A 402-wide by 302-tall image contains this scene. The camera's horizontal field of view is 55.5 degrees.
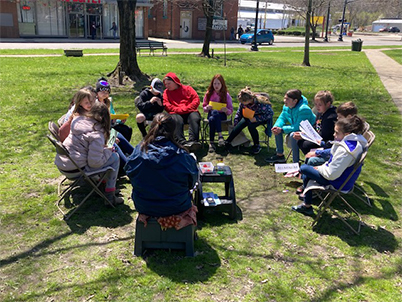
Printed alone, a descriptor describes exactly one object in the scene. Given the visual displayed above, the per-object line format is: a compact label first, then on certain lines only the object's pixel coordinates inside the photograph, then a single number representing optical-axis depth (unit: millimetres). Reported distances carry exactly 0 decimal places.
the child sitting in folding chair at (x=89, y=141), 4531
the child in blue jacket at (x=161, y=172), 3580
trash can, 32303
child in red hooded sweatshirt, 6852
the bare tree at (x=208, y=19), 22878
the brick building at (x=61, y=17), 32938
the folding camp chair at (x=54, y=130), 4754
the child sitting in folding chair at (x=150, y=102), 6949
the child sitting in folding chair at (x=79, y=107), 4848
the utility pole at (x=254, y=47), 30955
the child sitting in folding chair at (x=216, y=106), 7070
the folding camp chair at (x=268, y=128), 7047
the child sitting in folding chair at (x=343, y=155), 4227
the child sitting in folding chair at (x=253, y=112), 6793
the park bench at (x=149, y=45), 24005
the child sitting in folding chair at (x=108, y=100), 6113
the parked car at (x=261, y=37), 38291
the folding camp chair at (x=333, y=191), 4238
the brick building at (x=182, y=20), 42750
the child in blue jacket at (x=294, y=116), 6051
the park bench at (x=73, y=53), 20547
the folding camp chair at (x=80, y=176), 4406
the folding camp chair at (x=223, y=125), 7301
